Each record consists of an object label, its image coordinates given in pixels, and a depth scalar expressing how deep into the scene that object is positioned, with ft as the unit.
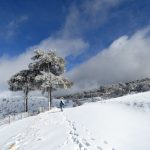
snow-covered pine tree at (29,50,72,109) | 77.86
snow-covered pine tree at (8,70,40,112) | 84.17
